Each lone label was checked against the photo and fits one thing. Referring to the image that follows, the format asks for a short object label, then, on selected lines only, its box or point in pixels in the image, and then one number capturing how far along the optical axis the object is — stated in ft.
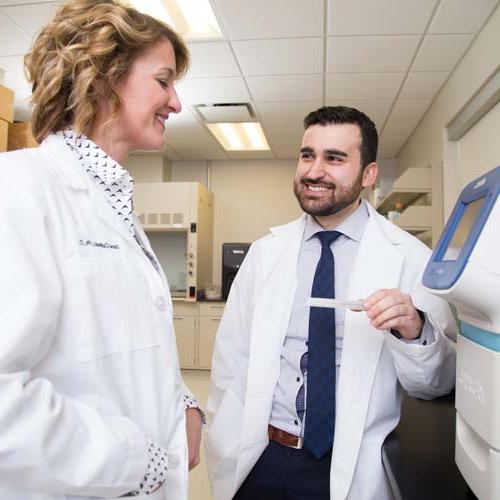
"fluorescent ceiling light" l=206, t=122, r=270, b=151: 14.46
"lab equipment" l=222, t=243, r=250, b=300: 16.46
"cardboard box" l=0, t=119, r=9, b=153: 8.10
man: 3.61
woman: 1.92
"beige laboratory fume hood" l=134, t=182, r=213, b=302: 15.97
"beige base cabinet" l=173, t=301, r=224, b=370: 15.90
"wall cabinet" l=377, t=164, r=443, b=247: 10.71
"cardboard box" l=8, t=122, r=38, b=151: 8.69
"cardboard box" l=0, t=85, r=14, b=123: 8.11
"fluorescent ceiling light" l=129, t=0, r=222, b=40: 8.00
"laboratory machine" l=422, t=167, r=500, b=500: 2.15
